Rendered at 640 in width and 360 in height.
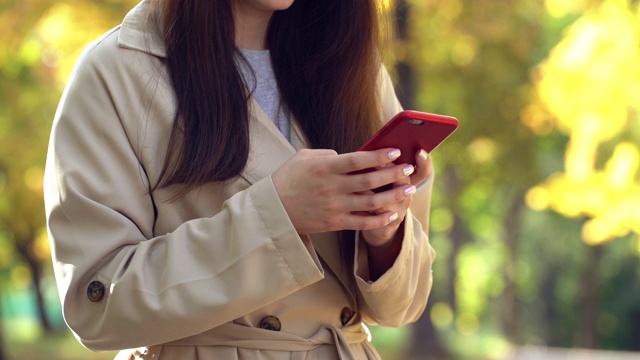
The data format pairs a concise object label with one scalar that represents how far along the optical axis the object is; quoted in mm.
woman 1872
